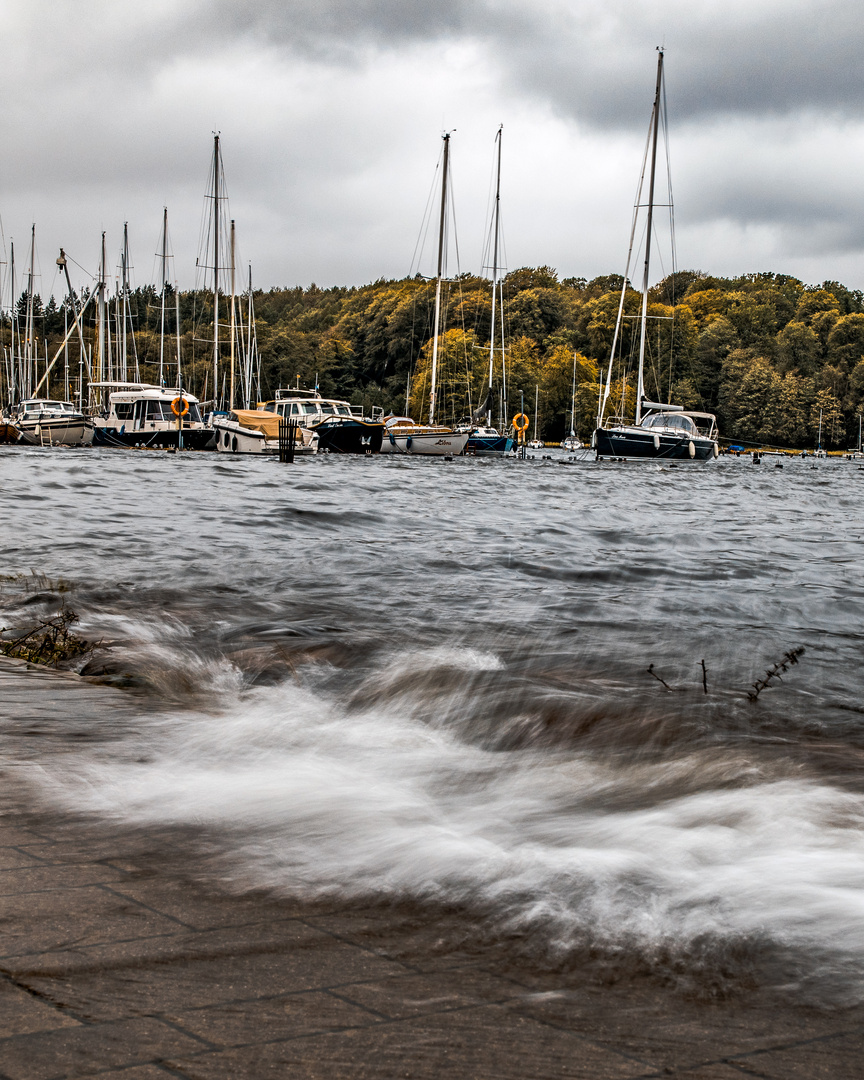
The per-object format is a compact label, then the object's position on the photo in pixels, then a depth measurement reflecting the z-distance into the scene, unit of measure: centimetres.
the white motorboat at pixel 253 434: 4841
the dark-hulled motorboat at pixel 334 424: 5009
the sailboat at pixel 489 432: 5934
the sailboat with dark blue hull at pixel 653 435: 5172
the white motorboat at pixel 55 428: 5422
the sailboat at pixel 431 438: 5319
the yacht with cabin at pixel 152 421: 5538
